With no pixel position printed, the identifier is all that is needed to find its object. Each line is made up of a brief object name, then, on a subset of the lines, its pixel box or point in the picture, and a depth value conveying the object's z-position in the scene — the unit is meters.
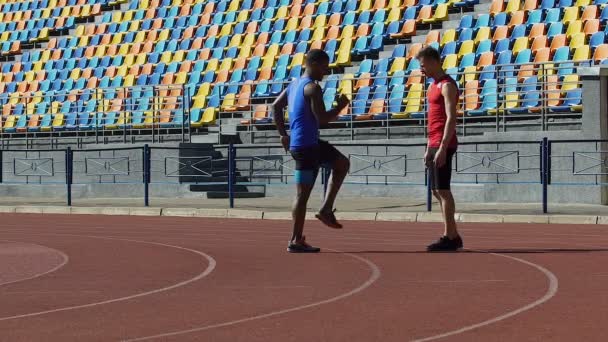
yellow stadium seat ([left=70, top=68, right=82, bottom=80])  37.06
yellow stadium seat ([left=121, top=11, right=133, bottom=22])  38.81
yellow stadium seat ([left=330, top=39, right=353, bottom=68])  29.48
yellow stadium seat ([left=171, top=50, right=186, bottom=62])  34.47
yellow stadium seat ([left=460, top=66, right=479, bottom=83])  24.87
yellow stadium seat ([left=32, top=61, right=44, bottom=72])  38.88
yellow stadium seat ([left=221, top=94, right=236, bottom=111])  29.66
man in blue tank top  12.26
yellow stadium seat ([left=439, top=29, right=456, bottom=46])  27.58
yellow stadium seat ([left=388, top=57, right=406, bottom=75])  27.70
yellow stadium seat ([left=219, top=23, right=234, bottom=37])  34.47
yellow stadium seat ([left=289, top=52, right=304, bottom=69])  30.09
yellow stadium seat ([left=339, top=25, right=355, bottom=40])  30.55
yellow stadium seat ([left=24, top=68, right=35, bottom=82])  38.41
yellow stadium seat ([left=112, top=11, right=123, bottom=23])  39.16
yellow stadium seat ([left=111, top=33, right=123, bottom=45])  37.67
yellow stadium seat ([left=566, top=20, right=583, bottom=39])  24.83
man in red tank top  12.16
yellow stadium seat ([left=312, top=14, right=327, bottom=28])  31.78
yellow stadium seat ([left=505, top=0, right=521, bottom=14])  27.31
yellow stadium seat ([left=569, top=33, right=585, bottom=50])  24.27
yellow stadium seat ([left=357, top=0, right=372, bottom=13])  31.41
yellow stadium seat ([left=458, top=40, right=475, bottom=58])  26.47
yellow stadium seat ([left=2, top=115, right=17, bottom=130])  35.38
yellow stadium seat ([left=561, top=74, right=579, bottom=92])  23.04
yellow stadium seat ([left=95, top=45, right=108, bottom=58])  37.39
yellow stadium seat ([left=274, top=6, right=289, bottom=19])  33.47
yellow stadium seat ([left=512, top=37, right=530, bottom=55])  25.28
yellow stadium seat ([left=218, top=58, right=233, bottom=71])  32.12
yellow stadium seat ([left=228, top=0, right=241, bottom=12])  35.49
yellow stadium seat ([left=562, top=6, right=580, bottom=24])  25.42
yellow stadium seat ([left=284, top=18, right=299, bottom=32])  32.47
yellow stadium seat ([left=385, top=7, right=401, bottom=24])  30.12
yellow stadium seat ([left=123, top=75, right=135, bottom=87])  34.41
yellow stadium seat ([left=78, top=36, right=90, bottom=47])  38.88
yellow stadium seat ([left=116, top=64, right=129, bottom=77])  35.32
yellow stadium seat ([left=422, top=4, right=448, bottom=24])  28.95
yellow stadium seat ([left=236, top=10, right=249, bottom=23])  34.62
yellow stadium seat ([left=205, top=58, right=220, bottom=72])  32.56
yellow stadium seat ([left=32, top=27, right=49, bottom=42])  40.94
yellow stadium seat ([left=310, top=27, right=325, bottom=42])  31.15
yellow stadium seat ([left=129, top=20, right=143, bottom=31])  37.92
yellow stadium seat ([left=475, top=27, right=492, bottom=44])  26.64
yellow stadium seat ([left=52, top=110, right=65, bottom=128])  33.25
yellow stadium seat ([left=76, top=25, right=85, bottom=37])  39.83
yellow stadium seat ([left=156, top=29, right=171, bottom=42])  36.29
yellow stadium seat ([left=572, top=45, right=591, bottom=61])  23.70
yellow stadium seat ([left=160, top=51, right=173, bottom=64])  34.79
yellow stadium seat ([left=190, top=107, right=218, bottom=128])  29.55
